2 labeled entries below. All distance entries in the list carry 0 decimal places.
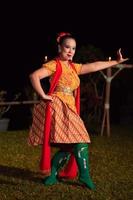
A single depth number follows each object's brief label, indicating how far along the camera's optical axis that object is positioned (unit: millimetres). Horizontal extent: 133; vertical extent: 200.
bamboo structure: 9162
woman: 5401
